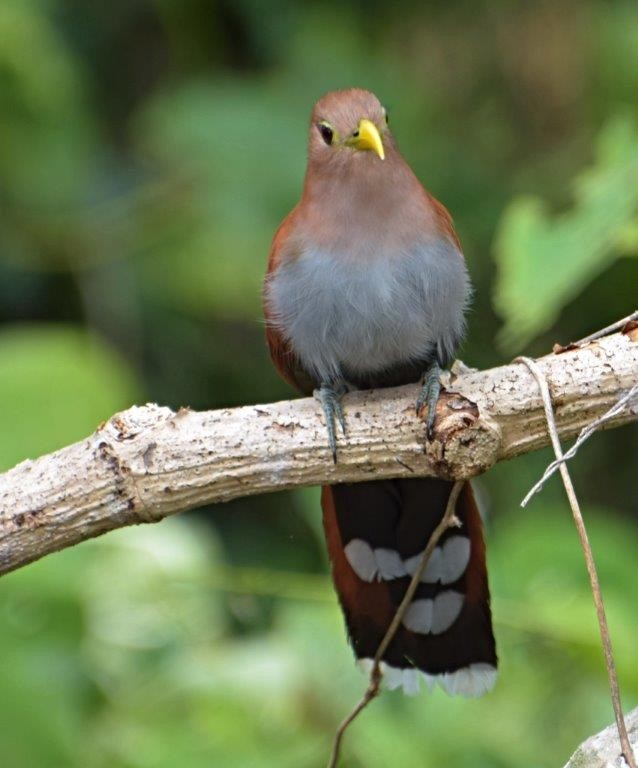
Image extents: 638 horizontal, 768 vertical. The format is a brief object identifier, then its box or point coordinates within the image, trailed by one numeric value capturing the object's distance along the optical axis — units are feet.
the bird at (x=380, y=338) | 19.27
